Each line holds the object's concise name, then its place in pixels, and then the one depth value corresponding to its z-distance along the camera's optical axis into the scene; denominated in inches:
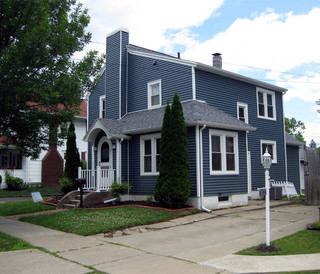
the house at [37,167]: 1087.6
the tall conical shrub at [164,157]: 504.6
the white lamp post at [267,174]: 284.8
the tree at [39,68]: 414.0
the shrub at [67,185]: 677.0
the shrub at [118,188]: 587.2
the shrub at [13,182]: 1012.5
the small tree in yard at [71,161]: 699.4
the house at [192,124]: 547.5
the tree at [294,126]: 1934.4
